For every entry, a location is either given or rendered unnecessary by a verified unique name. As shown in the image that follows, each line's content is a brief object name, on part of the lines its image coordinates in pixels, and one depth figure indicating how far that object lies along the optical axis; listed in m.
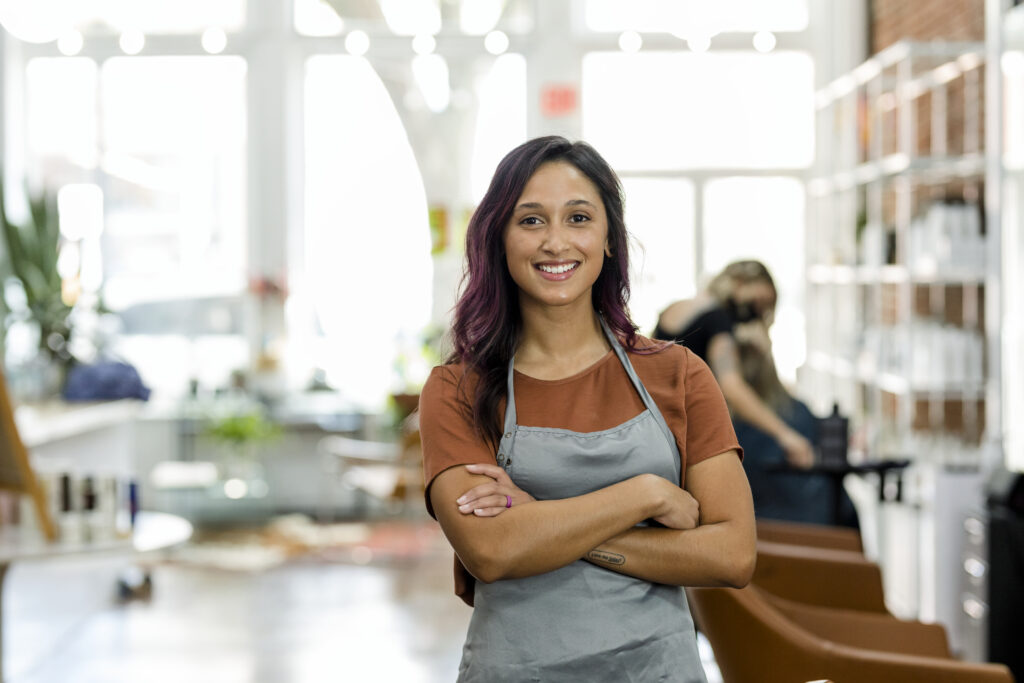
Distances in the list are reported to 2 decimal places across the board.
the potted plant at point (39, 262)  6.91
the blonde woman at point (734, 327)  4.36
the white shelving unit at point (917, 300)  4.94
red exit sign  8.67
